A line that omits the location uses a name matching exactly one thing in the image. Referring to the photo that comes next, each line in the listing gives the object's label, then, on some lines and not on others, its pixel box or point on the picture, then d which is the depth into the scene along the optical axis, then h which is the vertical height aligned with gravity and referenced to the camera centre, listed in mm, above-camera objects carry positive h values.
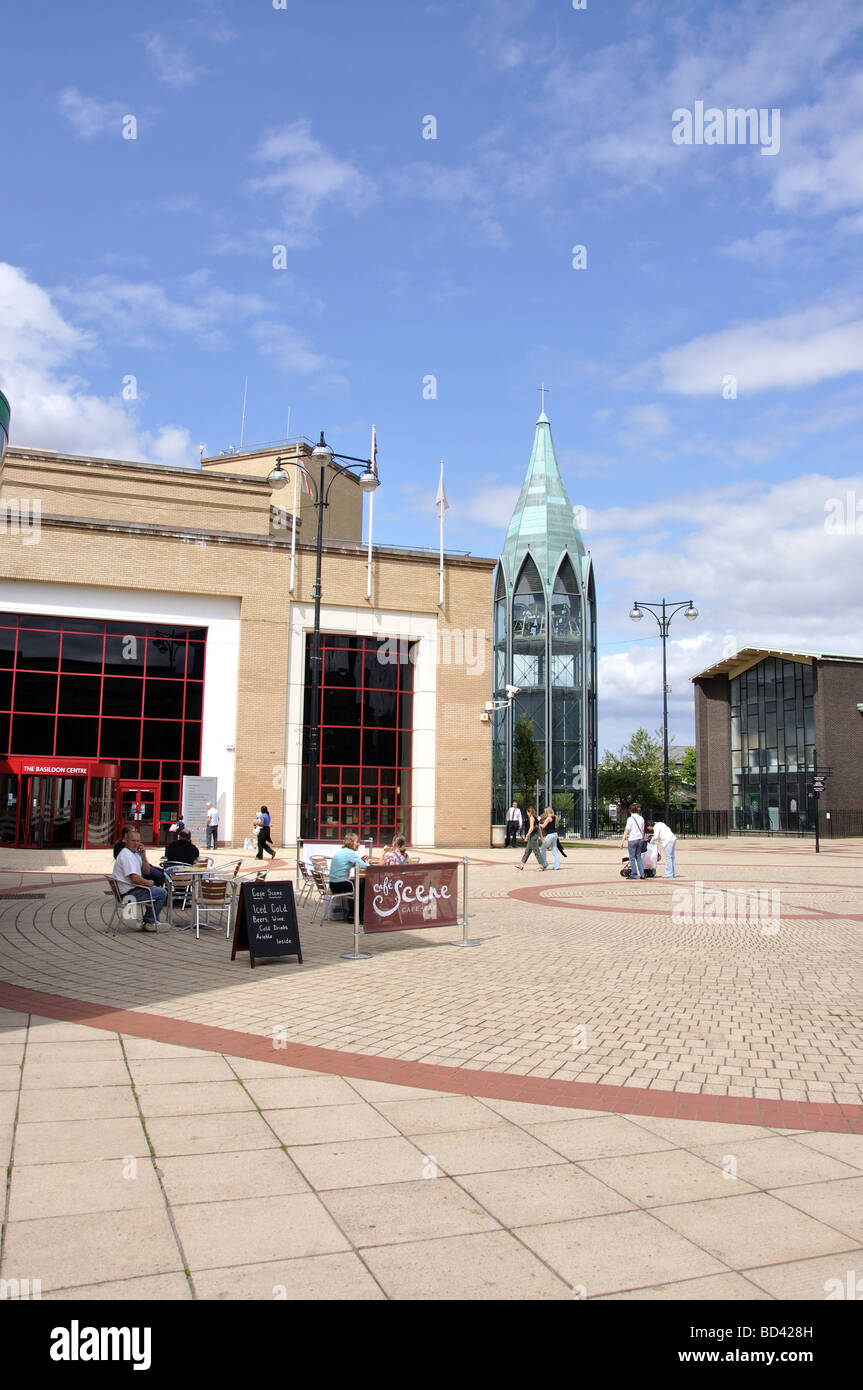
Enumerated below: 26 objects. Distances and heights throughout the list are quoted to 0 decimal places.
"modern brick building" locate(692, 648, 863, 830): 56656 +4715
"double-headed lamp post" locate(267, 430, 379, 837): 21594 +7405
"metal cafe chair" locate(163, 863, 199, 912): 12719 -1131
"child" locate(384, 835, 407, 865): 14906 -799
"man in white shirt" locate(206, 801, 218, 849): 30422 -826
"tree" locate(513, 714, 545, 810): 55562 +2497
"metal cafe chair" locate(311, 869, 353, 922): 13344 -1263
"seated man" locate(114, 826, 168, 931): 12109 -1018
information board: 31156 -206
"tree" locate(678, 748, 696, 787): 98456 +4180
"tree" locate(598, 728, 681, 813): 67312 +2254
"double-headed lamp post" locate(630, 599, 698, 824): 39000 +7661
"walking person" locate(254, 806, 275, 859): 24264 -770
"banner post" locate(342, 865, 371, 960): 10327 -1620
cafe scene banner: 10695 -1063
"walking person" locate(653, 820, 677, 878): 21625 -792
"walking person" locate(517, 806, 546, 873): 22988 -833
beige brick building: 31016 +5150
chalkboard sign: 9789 -1236
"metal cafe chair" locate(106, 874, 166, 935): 11984 -1336
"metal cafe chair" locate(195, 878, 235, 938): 12086 -1181
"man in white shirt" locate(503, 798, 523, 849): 36750 -729
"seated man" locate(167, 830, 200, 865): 14008 -747
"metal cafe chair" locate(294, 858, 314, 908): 15227 -1446
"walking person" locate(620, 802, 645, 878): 20594 -694
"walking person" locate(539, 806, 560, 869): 23016 -628
